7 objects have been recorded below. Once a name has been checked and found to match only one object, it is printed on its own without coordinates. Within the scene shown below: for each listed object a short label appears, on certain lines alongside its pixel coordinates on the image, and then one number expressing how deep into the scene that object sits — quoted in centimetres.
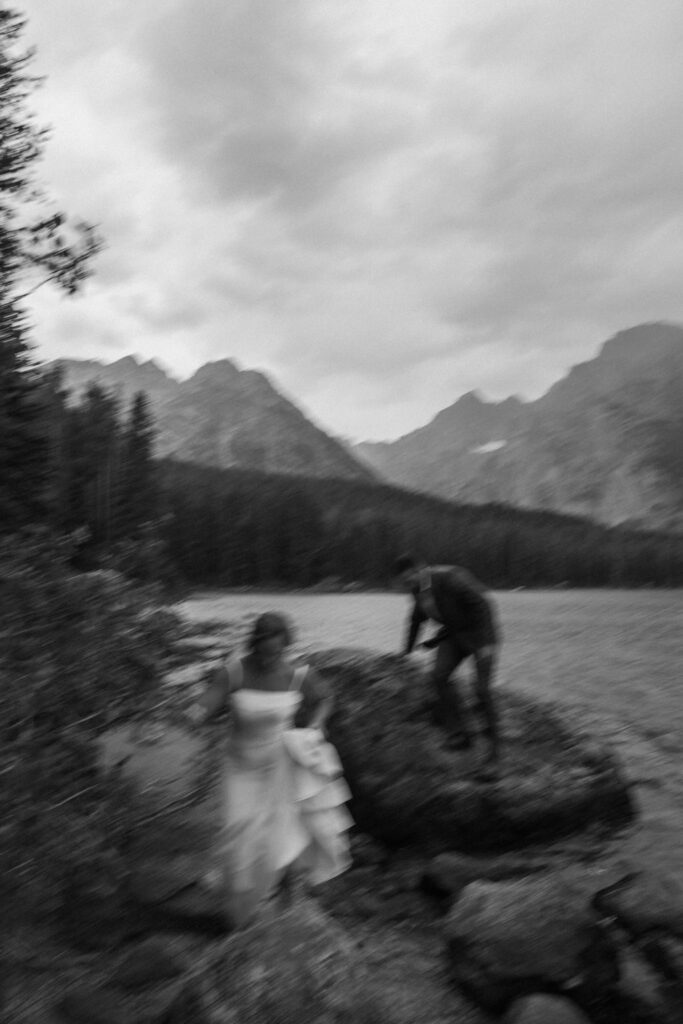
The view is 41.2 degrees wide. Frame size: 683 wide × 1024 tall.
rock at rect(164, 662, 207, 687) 1224
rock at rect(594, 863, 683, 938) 620
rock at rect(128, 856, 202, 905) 695
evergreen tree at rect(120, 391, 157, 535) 5238
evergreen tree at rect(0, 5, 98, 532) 1109
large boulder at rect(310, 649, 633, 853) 865
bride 548
